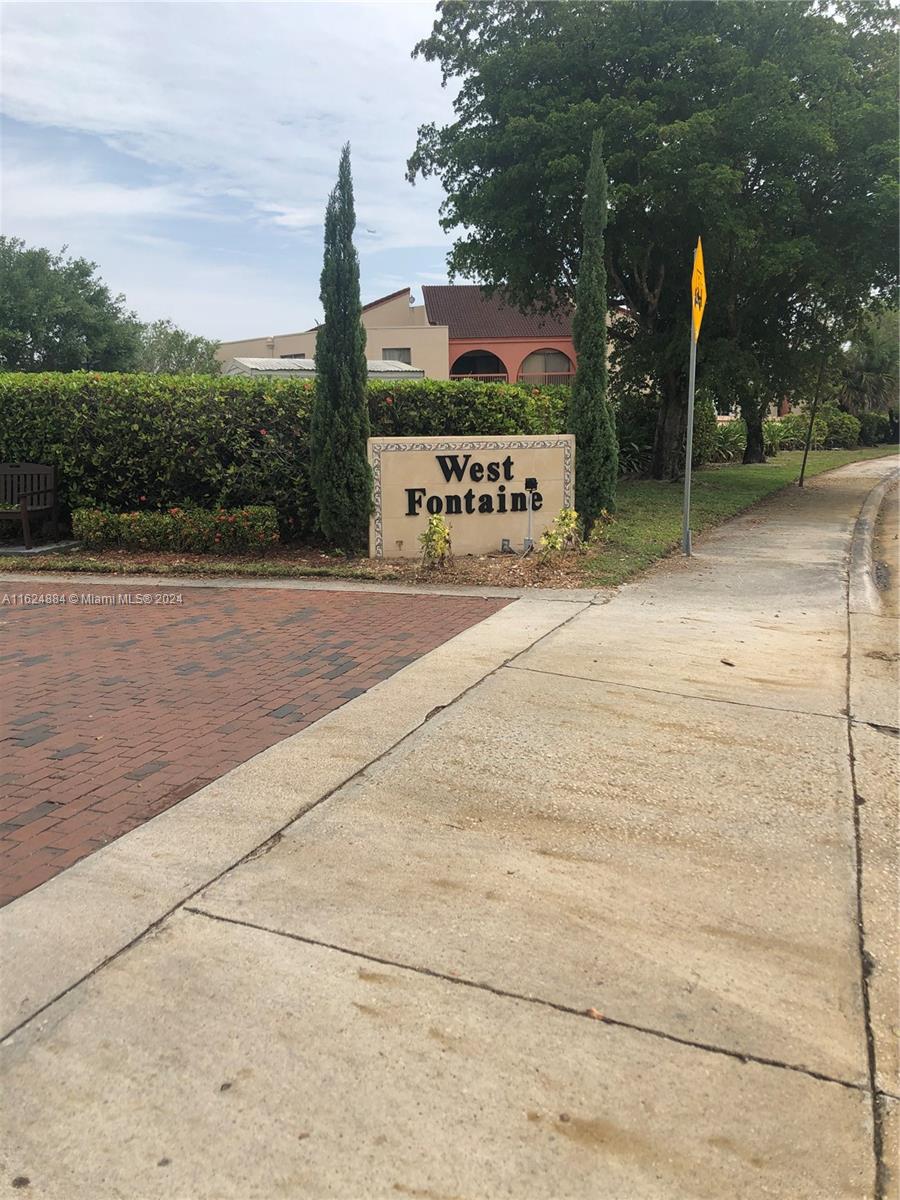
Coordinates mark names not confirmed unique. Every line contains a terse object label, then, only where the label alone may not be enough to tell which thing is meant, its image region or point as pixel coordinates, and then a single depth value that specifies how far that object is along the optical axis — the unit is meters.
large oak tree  16.31
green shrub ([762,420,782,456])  34.25
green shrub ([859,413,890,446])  44.34
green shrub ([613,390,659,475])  23.33
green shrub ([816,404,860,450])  40.22
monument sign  10.11
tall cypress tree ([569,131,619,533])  11.20
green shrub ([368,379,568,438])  11.34
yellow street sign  10.15
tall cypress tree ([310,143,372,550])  10.12
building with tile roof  40.16
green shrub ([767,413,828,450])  38.34
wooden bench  11.10
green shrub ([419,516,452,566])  9.55
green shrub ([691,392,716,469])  26.00
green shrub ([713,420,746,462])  29.42
